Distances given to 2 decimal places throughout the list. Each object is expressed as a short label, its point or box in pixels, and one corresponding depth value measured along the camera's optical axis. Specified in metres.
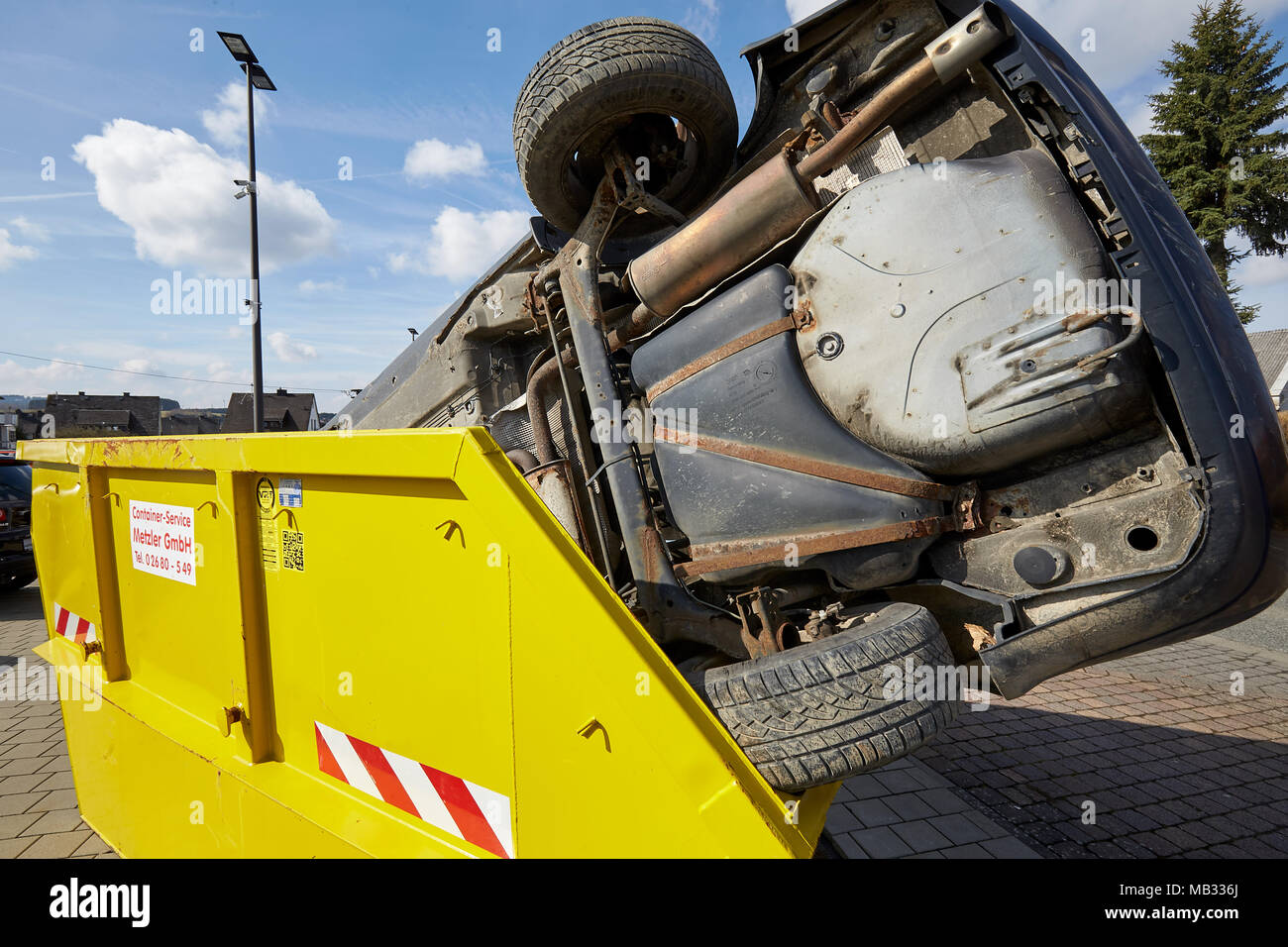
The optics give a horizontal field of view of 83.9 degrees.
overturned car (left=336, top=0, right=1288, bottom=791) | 1.78
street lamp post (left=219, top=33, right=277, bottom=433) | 9.65
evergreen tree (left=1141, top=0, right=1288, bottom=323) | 17.61
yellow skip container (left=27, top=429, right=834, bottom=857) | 1.53
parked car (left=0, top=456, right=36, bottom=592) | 8.20
